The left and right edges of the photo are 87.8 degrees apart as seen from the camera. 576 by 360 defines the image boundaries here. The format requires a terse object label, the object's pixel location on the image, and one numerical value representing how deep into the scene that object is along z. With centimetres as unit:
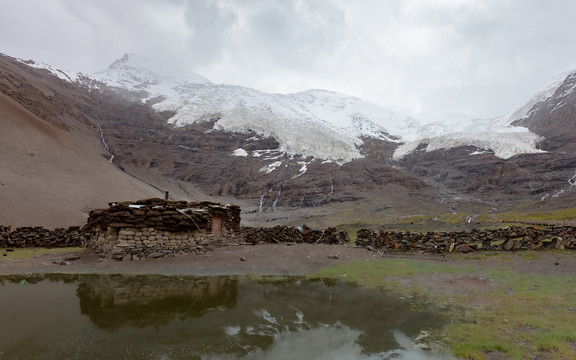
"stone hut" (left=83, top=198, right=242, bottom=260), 1692
